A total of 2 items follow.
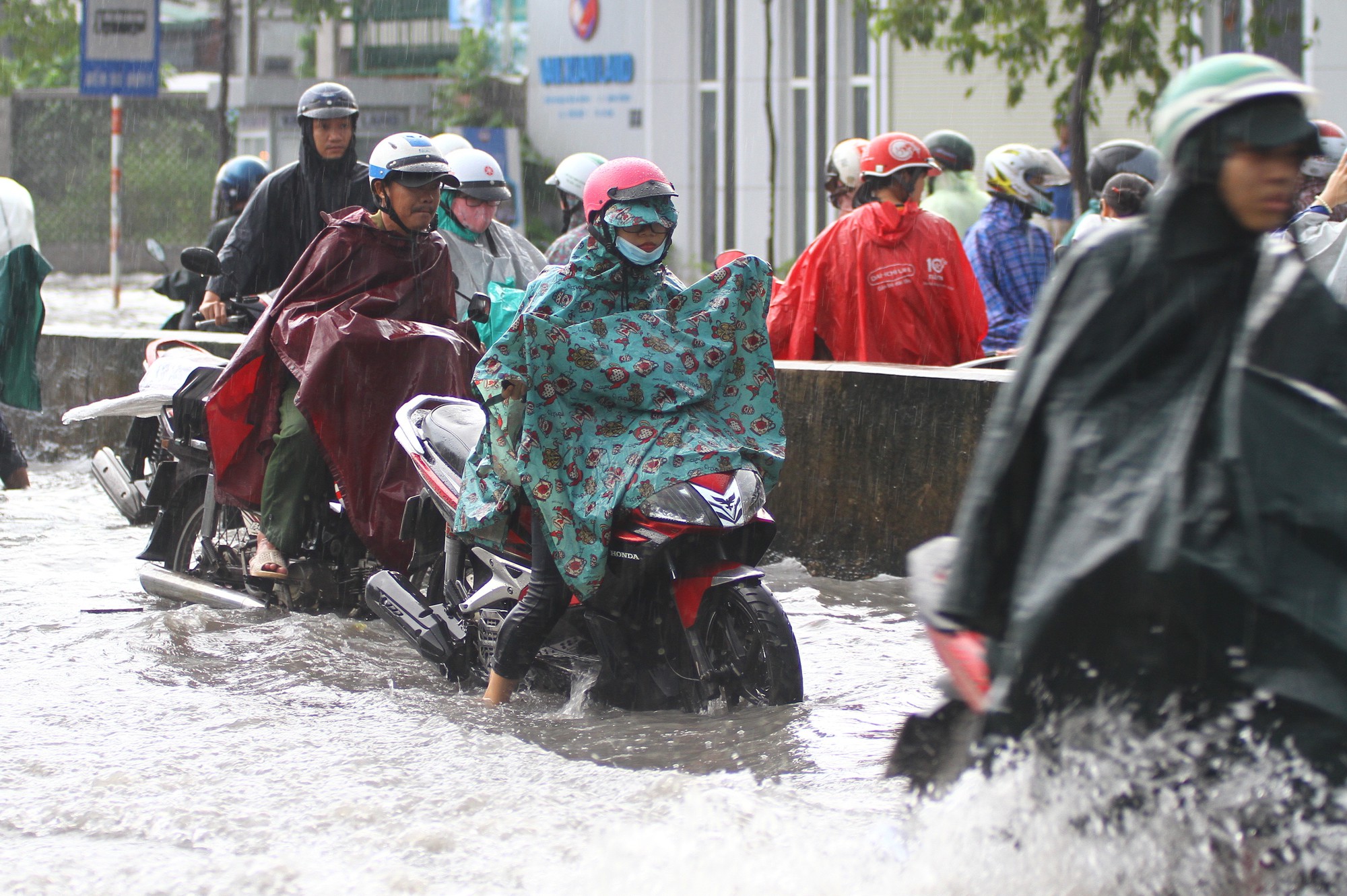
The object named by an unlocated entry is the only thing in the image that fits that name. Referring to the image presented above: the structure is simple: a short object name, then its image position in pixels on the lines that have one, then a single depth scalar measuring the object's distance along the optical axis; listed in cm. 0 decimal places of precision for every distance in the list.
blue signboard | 3250
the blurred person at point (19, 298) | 1861
